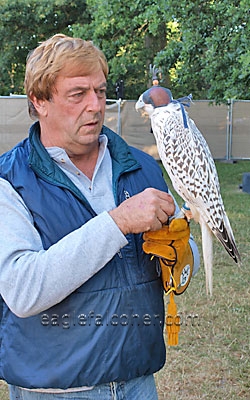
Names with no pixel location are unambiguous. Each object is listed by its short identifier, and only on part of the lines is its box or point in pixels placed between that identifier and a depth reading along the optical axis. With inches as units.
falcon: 83.7
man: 65.7
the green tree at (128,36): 453.1
